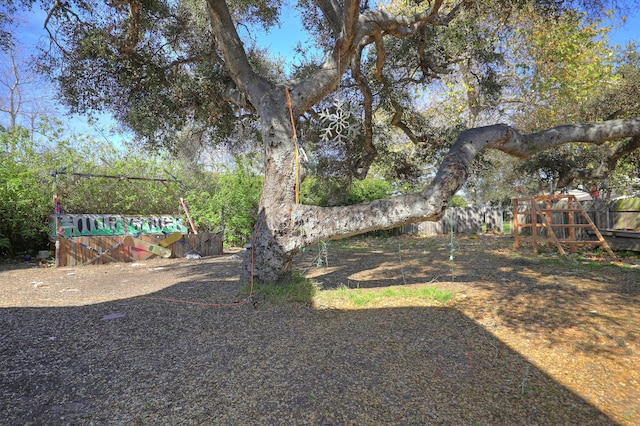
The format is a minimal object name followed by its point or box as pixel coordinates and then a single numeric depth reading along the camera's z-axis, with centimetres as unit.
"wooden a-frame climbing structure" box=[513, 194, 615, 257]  868
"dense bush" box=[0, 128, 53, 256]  921
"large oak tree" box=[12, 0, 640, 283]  489
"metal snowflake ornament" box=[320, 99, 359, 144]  574
